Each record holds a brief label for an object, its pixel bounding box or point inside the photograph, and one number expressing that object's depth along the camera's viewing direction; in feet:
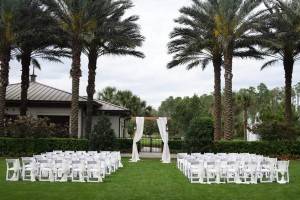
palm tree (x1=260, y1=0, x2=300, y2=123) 115.24
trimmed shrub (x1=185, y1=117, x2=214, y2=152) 110.42
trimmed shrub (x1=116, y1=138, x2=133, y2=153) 127.34
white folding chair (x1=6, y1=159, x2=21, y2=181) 63.10
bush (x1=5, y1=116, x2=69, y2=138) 111.86
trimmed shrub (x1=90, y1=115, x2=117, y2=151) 109.40
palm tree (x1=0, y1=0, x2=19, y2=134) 110.52
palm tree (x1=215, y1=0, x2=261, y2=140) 113.29
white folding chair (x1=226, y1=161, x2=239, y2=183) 64.08
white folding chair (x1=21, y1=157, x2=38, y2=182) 63.16
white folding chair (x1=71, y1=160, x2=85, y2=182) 63.42
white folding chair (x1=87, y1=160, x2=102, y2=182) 63.10
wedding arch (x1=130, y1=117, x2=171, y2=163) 105.29
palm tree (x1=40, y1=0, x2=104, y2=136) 111.86
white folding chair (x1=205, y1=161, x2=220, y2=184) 63.10
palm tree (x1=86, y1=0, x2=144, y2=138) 116.98
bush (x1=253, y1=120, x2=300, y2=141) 117.19
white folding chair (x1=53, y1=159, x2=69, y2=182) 63.72
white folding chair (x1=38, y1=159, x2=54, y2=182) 63.21
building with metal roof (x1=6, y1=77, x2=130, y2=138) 139.74
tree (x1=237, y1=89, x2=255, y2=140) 239.28
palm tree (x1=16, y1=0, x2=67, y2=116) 113.09
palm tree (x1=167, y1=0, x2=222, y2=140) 119.65
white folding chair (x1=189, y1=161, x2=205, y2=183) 63.41
